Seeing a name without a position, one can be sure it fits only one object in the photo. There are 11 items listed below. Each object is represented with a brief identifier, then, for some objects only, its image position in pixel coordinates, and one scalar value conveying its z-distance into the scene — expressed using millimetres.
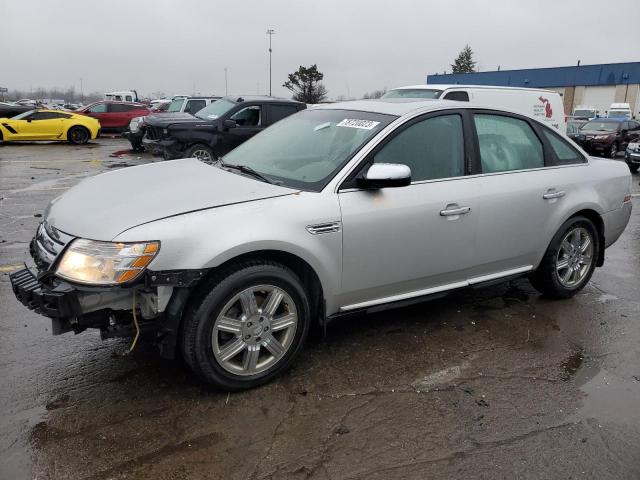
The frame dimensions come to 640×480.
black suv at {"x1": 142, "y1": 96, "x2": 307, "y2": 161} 11906
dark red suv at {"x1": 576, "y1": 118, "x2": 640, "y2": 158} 18812
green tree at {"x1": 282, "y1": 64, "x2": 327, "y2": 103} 55375
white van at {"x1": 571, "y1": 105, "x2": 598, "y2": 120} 34656
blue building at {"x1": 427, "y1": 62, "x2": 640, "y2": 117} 47312
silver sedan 2834
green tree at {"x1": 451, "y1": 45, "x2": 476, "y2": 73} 88475
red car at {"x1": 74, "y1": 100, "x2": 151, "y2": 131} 23609
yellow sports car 18969
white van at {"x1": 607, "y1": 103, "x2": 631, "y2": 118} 36094
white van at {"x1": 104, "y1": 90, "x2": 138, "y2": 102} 39438
